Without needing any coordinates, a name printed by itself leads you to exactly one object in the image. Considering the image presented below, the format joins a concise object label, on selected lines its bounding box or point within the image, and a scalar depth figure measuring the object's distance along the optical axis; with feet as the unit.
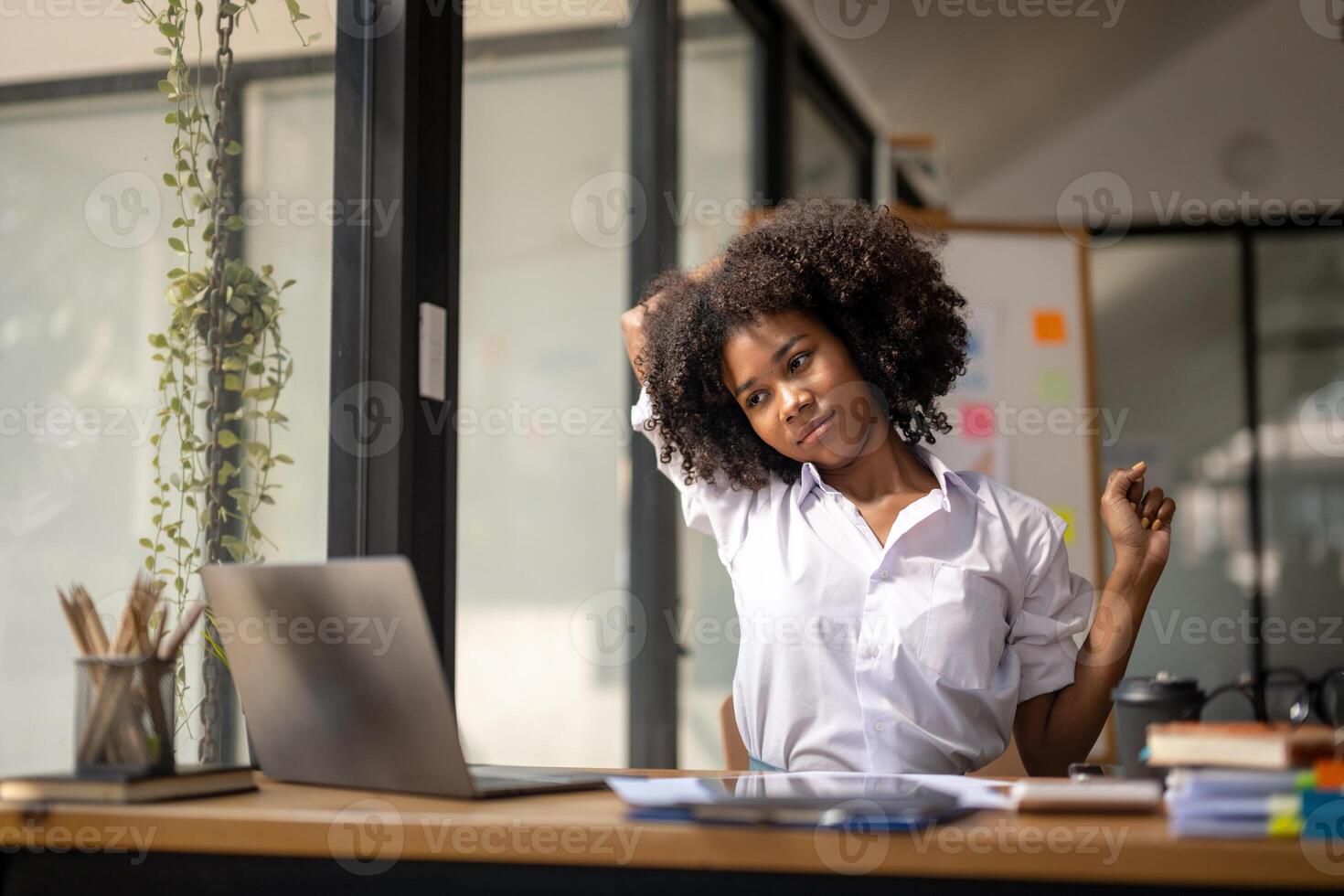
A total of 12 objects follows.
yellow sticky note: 12.32
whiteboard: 12.37
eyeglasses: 5.18
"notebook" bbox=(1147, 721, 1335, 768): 3.12
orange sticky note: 12.59
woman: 5.38
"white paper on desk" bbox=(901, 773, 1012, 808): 3.39
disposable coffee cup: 4.05
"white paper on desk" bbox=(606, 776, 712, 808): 3.26
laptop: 3.56
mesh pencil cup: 3.65
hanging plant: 5.03
